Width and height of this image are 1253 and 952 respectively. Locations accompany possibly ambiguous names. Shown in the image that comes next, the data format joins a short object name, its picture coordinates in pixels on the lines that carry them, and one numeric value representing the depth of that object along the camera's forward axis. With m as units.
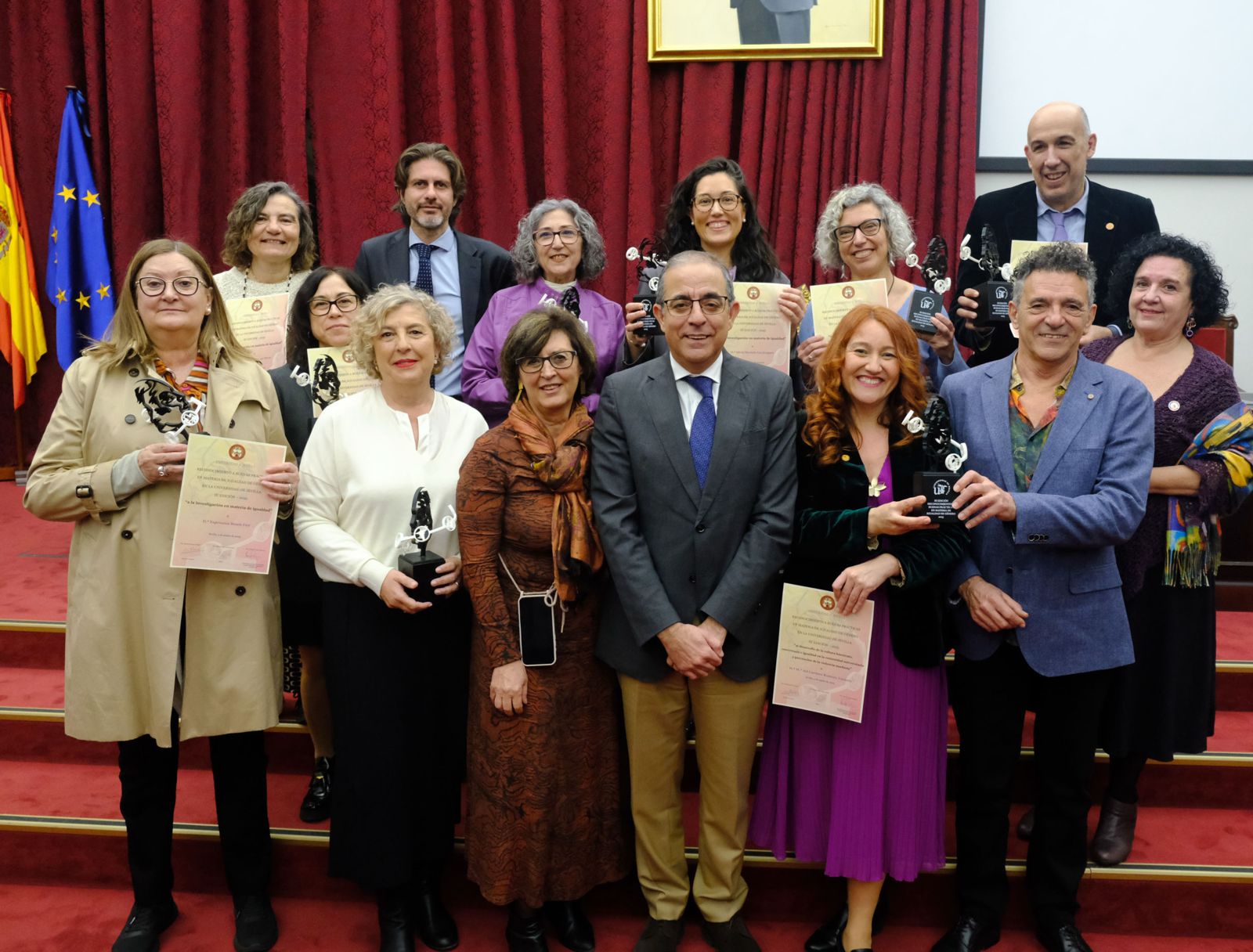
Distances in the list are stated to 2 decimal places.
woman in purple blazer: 3.09
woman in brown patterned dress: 2.28
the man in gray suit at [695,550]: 2.26
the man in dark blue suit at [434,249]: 3.42
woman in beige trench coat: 2.28
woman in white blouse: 2.34
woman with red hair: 2.22
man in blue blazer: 2.23
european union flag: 5.14
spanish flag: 5.18
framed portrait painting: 4.75
